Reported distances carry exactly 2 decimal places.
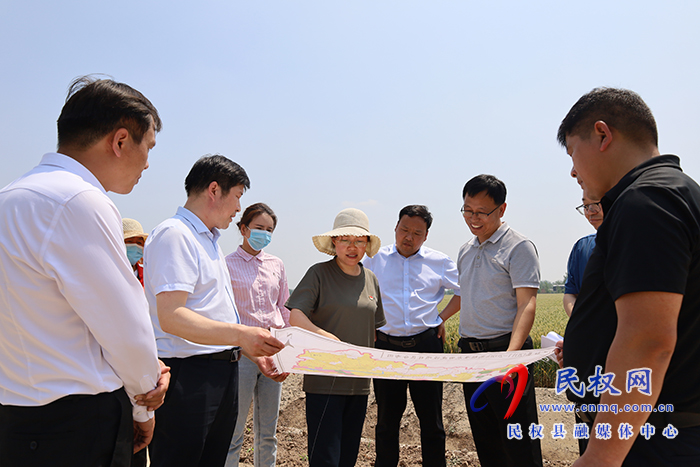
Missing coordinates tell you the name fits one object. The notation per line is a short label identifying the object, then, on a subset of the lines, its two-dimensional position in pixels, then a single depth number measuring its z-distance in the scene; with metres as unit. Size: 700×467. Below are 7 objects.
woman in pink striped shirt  4.17
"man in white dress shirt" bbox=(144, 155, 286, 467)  2.31
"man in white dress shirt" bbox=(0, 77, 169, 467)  1.47
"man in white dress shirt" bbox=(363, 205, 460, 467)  4.14
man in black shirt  1.30
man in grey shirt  3.54
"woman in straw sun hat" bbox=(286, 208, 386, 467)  3.20
